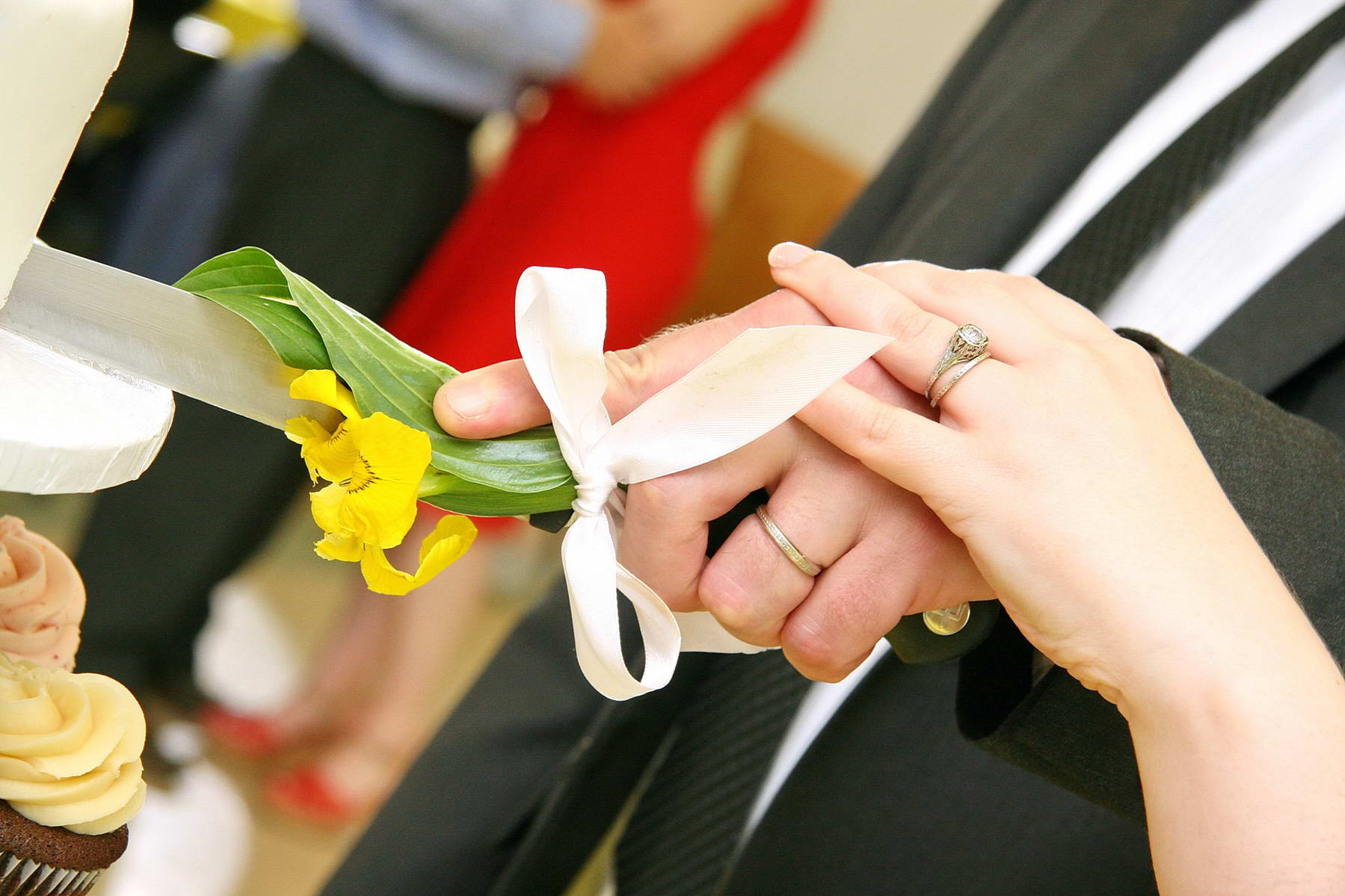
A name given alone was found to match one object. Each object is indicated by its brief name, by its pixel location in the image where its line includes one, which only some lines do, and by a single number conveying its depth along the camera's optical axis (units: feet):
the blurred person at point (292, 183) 7.17
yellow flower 2.92
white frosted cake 2.73
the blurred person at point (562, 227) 8.02
